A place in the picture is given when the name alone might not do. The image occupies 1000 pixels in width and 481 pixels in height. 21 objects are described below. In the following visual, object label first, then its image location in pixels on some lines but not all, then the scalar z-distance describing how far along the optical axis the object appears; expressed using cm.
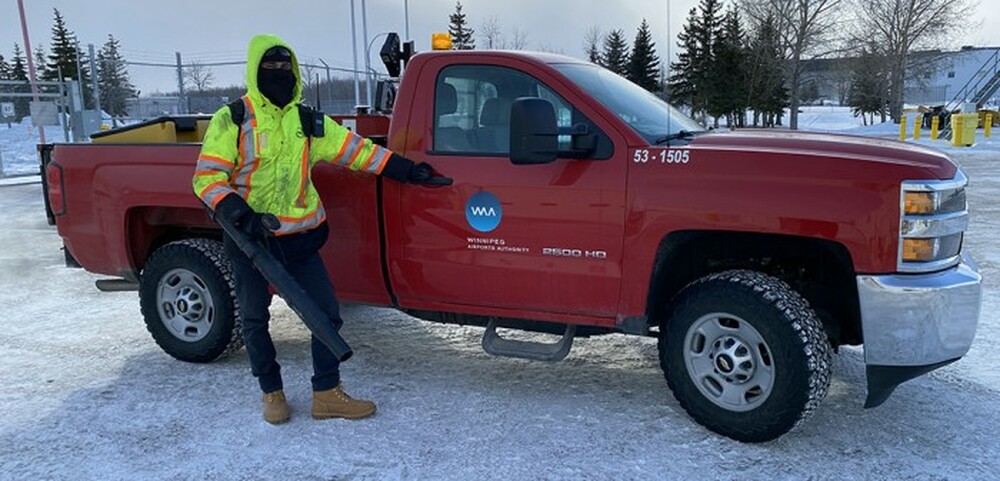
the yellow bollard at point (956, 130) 2352
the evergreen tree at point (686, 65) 3647
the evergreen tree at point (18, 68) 5748
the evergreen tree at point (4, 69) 5562
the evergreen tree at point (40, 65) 5469
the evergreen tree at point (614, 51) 4294
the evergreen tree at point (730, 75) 4100
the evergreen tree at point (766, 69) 4088
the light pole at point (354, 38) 2848
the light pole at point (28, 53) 2055
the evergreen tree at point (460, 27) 4976
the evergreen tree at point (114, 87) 2802
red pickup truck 329
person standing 371
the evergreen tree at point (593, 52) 4038
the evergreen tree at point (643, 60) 3557
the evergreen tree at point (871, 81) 4256
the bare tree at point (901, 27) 4062
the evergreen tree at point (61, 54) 5144
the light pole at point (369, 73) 2303
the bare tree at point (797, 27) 4006
